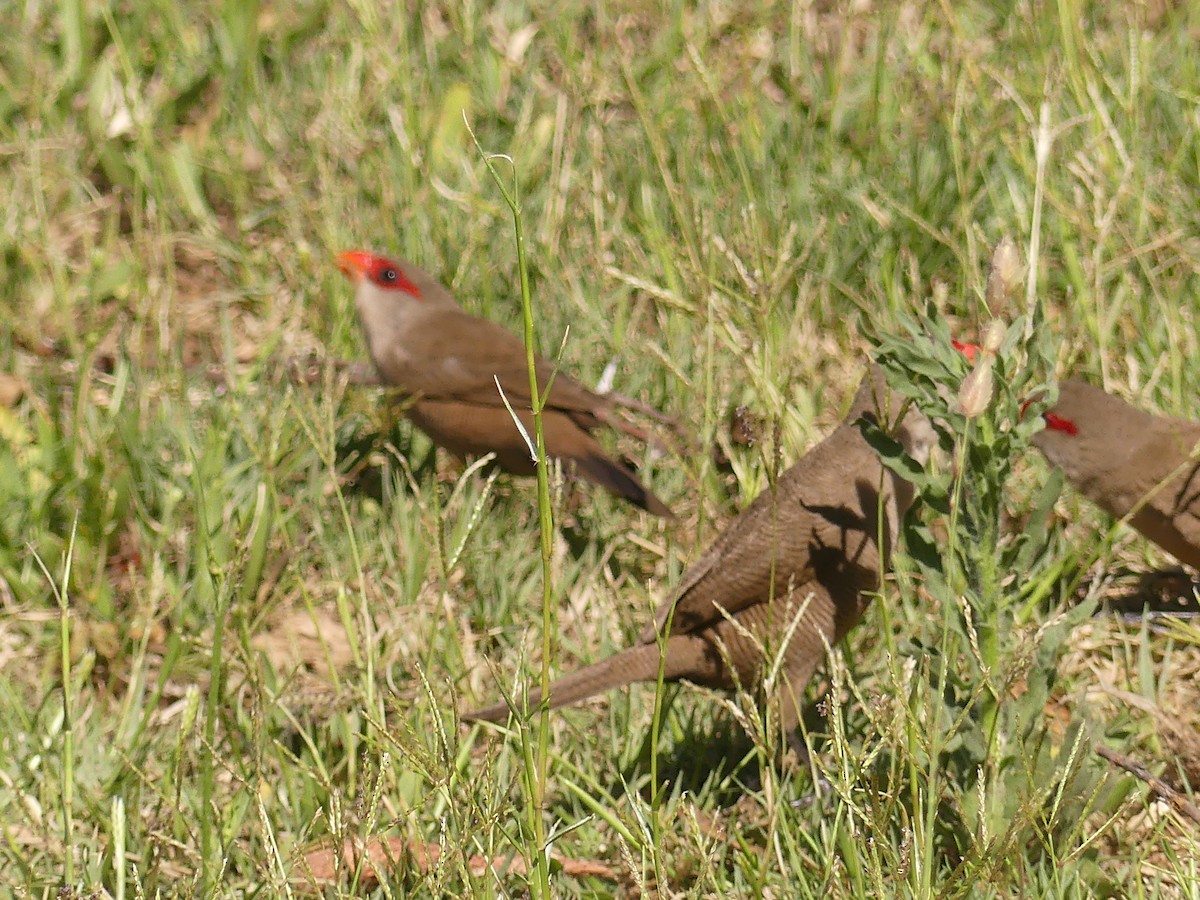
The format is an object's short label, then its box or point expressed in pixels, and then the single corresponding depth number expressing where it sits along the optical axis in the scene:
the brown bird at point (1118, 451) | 8.04
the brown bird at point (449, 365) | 10.12
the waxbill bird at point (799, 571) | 7.10
